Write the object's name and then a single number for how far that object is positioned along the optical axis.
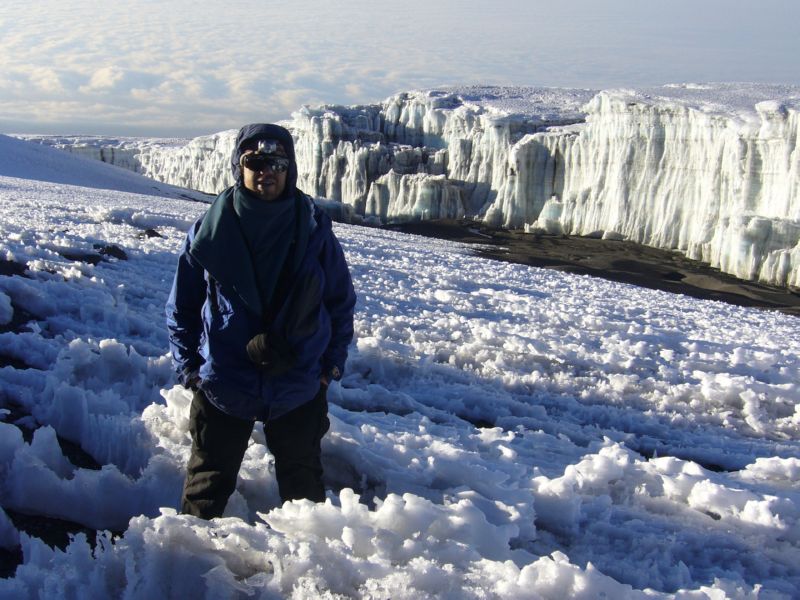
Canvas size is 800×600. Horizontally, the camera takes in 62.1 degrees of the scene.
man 2.82
